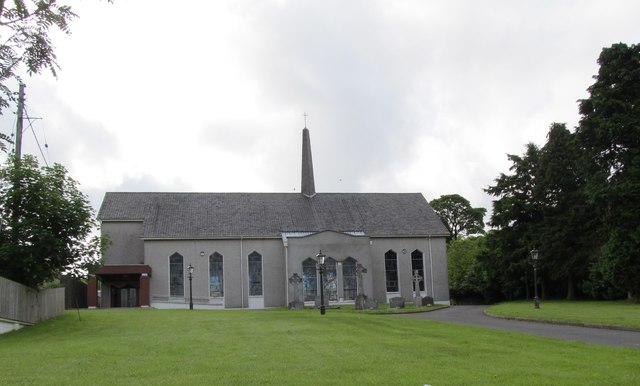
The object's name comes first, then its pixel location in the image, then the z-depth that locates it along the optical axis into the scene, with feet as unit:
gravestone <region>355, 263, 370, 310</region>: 136.56
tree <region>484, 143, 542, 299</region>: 167.94
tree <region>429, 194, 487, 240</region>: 282.77
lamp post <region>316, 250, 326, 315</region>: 107.06
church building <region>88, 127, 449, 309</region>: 164.55
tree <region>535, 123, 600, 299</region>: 153.48
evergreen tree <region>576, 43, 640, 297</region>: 124.16
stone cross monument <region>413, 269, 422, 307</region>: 146.72
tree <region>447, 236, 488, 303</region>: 199.14
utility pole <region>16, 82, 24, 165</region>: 84.28
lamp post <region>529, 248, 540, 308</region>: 110.42
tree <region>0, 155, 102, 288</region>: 78.79
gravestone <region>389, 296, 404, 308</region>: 138.00
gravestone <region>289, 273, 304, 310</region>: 141.38
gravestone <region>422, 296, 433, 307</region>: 148.59
